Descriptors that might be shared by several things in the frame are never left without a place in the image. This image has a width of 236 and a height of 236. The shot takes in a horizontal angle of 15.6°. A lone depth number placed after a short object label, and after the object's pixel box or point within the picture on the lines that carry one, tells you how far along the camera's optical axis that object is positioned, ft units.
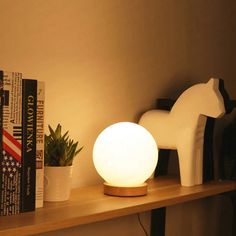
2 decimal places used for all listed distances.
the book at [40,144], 6.10
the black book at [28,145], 6.00
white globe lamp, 6.48
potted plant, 6.30
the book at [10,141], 5.89
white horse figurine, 7.00
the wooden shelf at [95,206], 5.72
